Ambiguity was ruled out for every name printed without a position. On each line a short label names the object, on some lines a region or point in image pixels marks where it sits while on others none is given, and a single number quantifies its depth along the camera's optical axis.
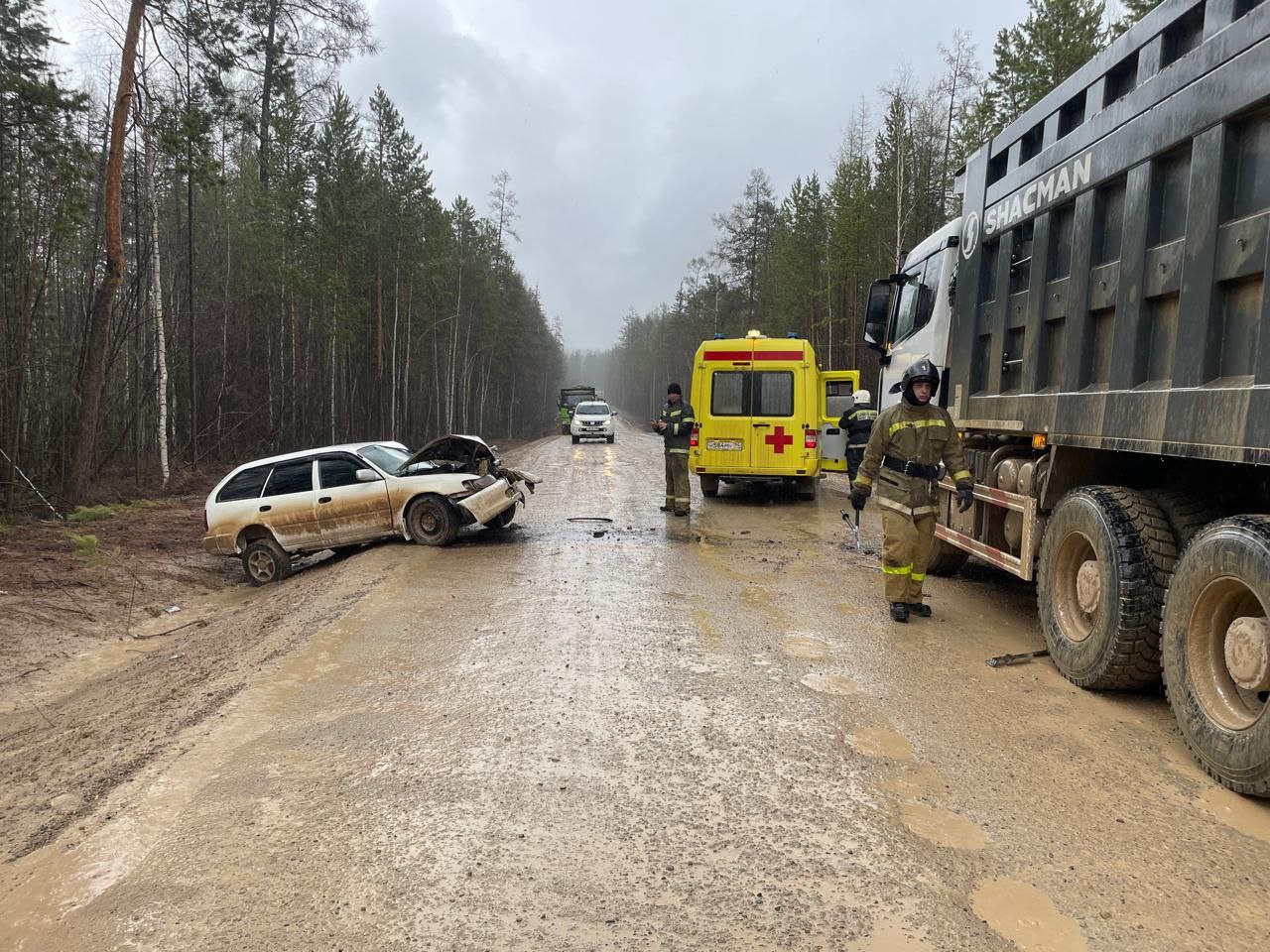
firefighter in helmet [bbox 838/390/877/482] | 12.41
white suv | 34.69
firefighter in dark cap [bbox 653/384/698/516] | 11.66
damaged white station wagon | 10.02
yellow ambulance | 13.04
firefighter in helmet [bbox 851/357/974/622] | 6.21
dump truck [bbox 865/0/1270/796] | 3.43
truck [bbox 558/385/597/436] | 49.47
